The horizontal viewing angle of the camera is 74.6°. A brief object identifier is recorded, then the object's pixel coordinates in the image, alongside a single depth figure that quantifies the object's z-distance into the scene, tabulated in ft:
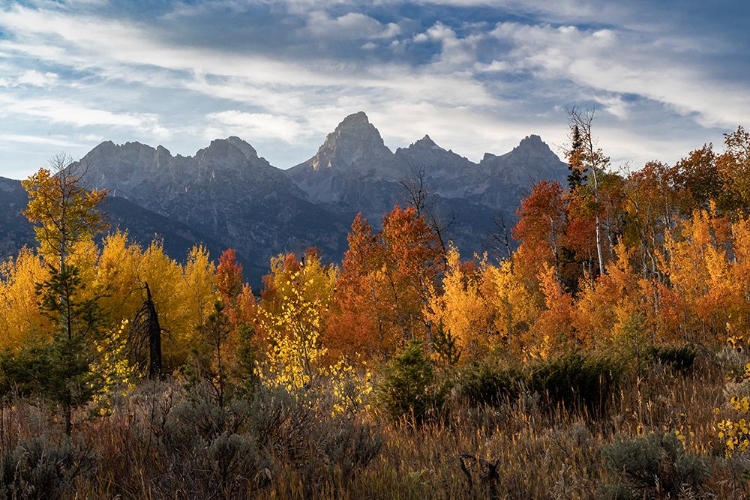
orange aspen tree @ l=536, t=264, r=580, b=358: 75.00
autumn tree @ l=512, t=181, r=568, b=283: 115.85
